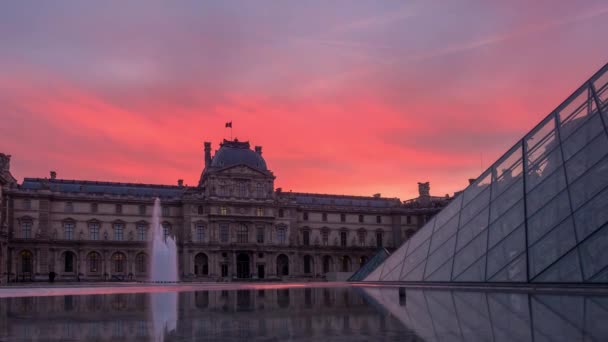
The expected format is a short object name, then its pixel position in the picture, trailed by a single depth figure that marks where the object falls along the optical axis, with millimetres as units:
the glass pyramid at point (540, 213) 17719
